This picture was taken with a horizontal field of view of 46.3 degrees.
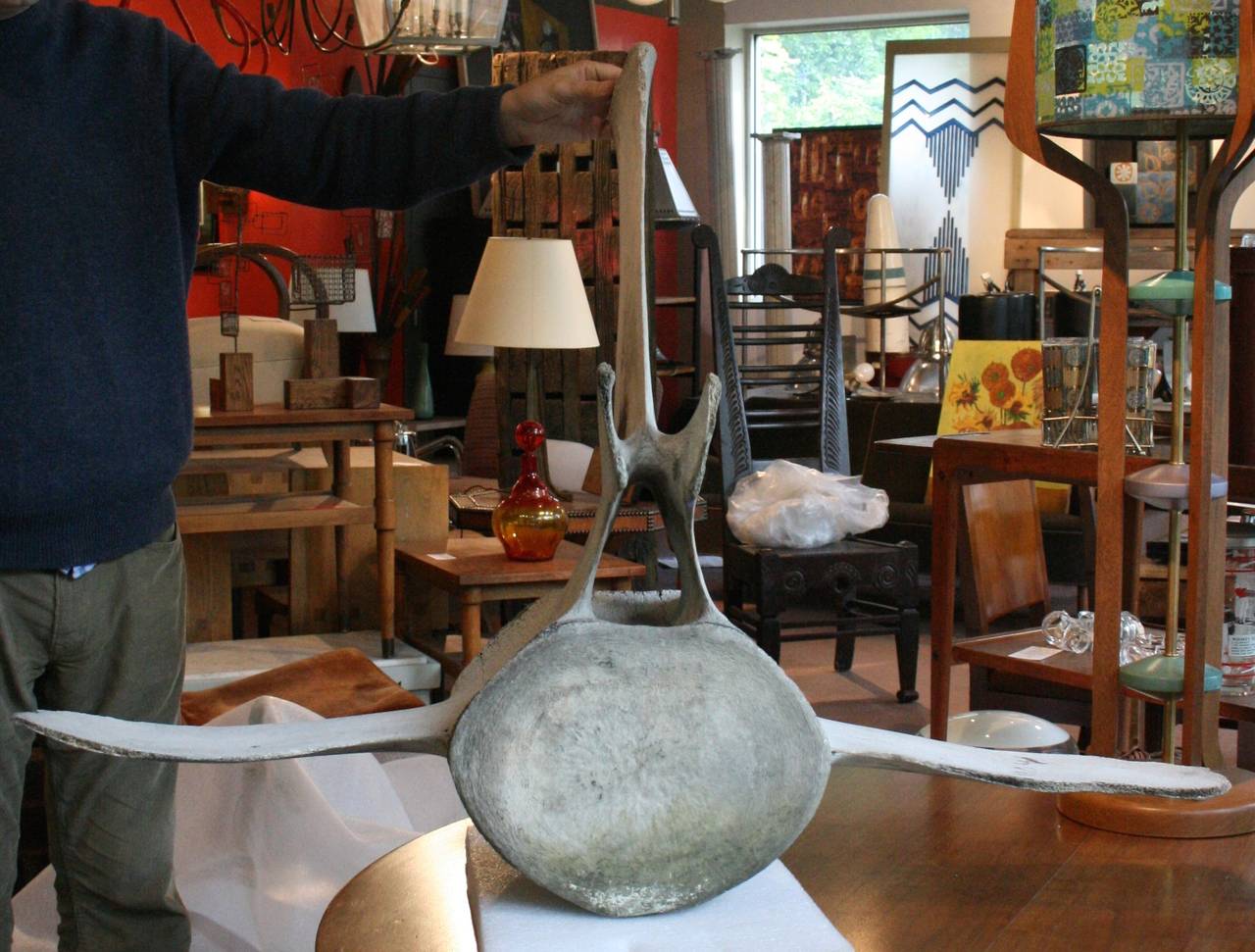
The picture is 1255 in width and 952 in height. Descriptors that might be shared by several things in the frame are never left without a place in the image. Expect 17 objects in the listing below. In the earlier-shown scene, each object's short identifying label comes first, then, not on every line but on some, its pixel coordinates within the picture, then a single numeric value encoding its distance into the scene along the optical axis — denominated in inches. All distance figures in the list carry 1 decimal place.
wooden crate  198.4
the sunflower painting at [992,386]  207.3
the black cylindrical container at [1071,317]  256.4
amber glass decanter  148.1
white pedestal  40.9
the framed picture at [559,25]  318.7
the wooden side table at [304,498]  137.9
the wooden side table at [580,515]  171.3
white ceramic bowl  97.9
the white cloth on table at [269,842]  83.1
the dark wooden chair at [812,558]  168.9
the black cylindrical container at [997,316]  254.8
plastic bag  171.6
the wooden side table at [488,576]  144.6
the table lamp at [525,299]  165.8
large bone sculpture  38.5
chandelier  103.0
